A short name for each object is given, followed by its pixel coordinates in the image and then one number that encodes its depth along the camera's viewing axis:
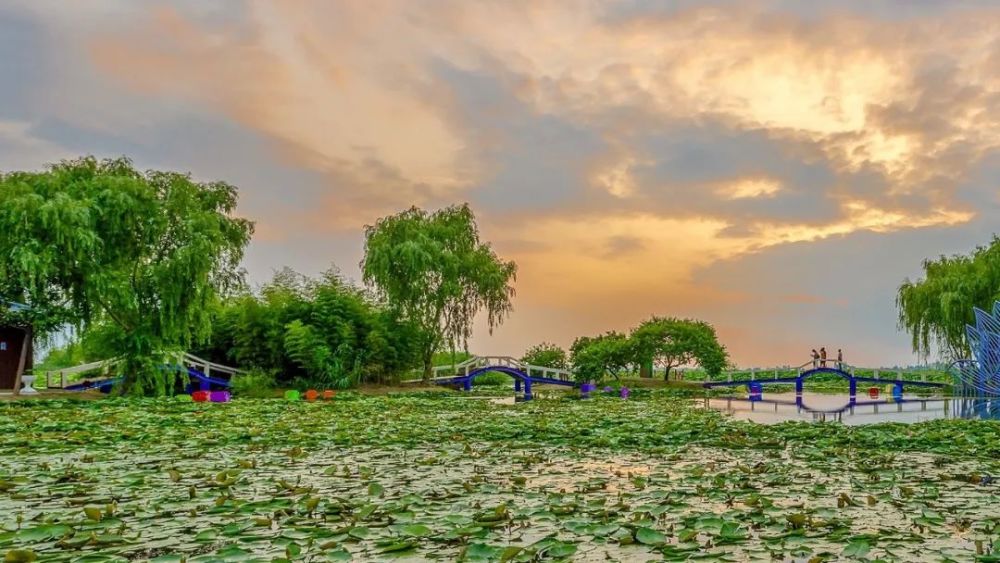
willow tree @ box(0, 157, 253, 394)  20.47
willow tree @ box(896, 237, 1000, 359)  29.42
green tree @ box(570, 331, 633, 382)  37.16
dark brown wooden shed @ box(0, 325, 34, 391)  24.64
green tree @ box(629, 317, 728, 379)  40.34
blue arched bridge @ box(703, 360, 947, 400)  34.31
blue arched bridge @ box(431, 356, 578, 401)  34.34
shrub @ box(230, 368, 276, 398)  27.34
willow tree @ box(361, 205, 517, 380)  32.16
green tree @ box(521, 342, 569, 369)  40.59
